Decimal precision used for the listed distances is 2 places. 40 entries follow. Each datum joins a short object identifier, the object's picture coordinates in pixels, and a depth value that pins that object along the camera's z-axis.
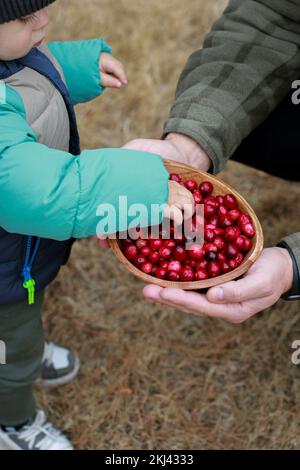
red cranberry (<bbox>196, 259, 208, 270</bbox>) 1.51
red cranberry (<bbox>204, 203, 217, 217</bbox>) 1.56
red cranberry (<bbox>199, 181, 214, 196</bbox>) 1.60
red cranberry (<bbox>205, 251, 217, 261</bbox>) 1.50
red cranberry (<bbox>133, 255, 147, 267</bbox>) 1.52
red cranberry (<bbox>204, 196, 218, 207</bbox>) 1.57
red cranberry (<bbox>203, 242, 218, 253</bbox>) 1.51
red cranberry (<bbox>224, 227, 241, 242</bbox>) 1.53
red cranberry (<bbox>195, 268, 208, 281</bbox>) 1.49
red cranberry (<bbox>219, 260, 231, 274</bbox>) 1.50
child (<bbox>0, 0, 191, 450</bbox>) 1.25
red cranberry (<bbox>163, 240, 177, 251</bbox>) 1.53
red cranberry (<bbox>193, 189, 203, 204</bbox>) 1.55
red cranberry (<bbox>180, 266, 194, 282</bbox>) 1.49
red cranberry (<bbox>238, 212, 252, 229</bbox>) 1.55
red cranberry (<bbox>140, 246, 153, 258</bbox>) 1.52
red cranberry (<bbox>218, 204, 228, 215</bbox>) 1.56
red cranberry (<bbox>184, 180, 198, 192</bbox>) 1.58
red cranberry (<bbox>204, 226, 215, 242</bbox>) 1.54
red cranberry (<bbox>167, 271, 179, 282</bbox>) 1.49
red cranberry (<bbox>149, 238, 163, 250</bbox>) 1.52
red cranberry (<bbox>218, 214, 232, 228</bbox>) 1.55
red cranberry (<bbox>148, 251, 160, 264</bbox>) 1.51
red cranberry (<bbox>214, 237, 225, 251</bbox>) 1.53
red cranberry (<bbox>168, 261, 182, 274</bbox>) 1.50
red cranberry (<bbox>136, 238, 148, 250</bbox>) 1.53
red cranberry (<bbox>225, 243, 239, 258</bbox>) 1.52
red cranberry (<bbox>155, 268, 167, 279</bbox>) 1.49
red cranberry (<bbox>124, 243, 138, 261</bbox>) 1.53
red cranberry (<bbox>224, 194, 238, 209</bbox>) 1.58
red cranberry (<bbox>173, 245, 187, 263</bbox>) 1.53
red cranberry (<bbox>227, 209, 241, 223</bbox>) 1.56
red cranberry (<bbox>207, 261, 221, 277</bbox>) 1.49
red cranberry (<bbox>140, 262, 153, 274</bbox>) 1.50
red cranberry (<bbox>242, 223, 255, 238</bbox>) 1.53
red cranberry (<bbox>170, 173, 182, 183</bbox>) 1.57
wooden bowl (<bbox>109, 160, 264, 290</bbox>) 1.46
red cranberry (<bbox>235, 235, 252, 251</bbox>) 1.52
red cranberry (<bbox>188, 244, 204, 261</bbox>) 1.51
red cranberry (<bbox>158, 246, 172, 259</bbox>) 1.52
